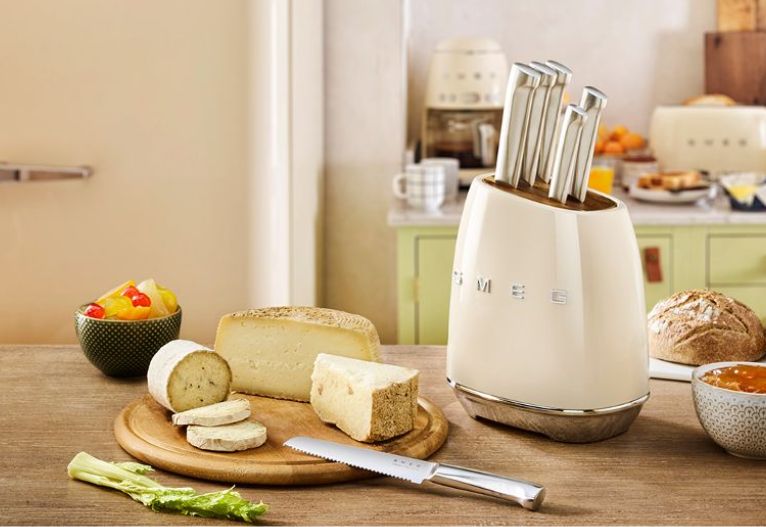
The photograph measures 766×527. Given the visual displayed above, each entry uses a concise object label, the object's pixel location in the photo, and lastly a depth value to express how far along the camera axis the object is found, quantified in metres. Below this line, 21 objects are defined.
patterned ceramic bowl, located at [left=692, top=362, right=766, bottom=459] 1.63
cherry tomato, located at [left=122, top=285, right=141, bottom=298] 1.92
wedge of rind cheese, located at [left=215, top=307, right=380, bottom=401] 1.77
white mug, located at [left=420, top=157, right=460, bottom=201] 3.83
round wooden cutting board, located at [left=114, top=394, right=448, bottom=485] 1.60
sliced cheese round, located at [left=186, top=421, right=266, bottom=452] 1.64
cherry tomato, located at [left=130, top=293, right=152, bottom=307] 1.90
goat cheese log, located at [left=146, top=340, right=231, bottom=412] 1.73
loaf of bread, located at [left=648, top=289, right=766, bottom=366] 1.88
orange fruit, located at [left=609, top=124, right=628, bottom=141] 4.17
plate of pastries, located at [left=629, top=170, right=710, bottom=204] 3.67
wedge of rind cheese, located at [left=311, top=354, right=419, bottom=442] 1.67
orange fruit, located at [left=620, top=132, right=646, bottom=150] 4.15
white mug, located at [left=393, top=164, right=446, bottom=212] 3.63
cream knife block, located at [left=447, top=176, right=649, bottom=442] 1.66
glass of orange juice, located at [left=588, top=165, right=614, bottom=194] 3.80
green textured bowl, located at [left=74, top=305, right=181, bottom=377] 1.88
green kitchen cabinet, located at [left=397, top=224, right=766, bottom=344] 3.55
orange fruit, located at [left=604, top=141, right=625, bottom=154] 4.13
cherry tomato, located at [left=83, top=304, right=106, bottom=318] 1.89
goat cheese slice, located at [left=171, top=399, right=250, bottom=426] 1.68
